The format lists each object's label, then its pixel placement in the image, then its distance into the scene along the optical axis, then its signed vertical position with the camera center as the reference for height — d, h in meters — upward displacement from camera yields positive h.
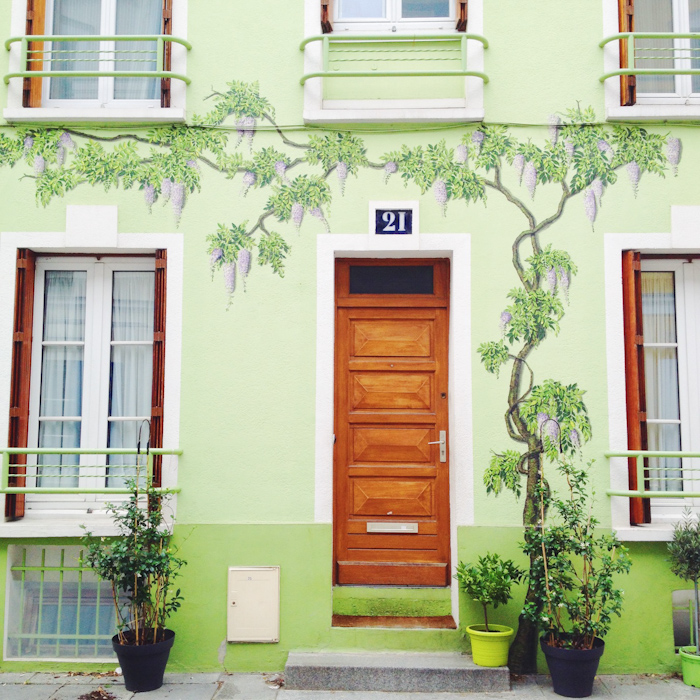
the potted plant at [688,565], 5.14 -0.96
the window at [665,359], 5.65 +0.52
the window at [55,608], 5.57 -1.40
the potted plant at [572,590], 4.92 -1.11
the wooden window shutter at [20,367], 5.62 +0.42
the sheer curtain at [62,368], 5.77 +0.43
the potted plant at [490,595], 5.13 -1.18
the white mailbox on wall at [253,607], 5.45 -1.34
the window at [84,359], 5.73 +0.50
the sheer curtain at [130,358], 5.85 +0.51
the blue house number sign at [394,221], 5.71 +1.56
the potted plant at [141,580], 4.98 -1.08
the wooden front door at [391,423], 5.89 +0.01
